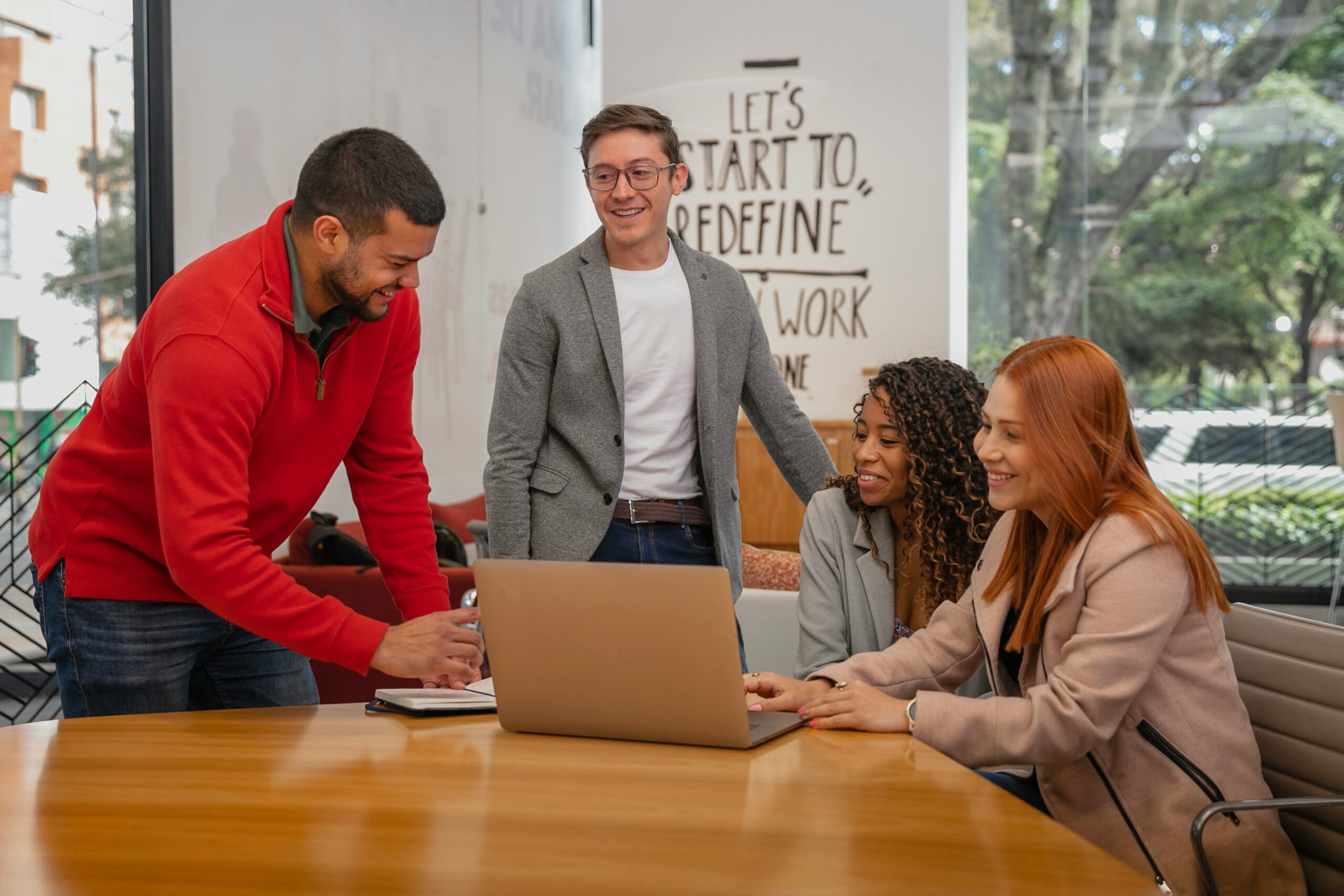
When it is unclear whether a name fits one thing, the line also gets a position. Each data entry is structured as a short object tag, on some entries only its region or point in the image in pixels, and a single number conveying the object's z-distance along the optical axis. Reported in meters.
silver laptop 1.39
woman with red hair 1.55
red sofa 3.47
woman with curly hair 2.14
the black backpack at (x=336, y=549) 3.72
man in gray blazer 2.31
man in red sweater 1.60
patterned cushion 3.09
